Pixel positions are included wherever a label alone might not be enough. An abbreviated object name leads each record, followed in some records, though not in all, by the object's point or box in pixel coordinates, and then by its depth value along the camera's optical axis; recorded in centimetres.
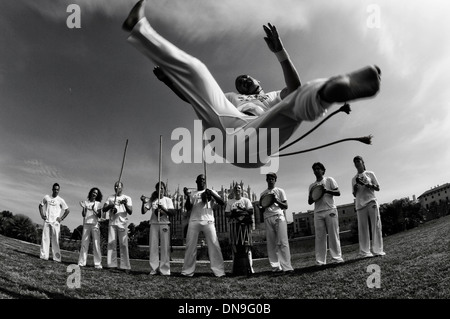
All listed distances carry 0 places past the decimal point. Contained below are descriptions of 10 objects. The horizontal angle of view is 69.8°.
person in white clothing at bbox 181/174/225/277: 772
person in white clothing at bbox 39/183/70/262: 960
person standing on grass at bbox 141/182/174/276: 786
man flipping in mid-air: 270
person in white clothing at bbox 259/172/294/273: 787
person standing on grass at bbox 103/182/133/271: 891
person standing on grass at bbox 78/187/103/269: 896
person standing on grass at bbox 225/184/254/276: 803
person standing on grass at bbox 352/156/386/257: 766
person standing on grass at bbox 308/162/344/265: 775
